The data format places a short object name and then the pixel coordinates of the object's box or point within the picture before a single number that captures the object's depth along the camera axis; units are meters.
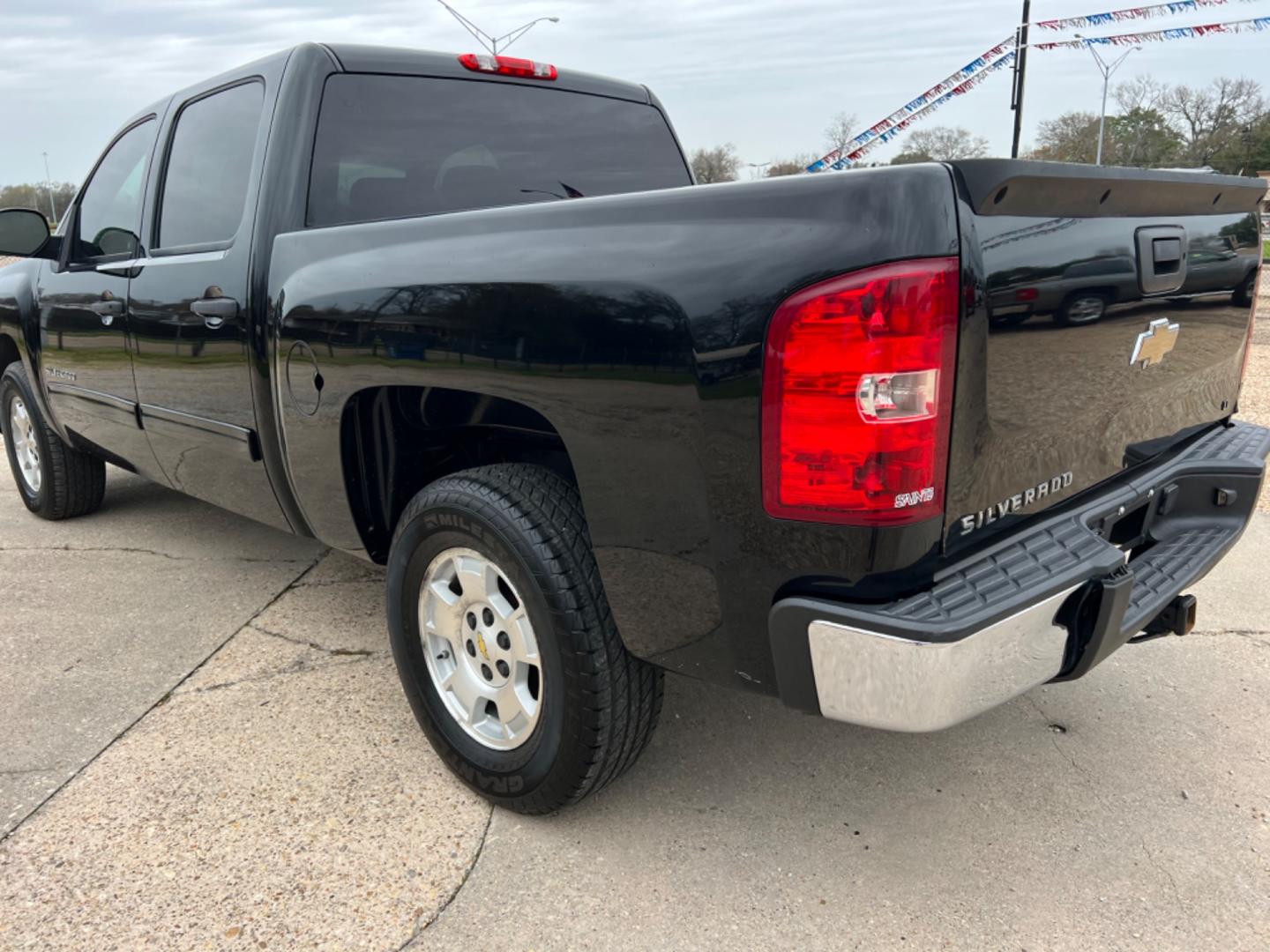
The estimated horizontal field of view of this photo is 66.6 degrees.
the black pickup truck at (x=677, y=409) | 1.69
